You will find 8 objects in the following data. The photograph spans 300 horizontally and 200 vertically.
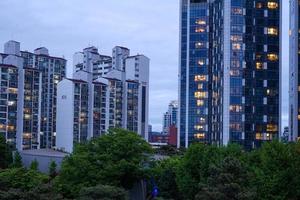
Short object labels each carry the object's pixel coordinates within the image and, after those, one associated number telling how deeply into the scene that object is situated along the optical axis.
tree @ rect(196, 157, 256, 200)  41.19
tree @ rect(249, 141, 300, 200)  43.78
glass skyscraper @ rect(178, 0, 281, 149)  116.81
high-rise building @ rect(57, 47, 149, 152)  134.75
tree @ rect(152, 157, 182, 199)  56.28
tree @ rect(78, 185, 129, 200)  45.47
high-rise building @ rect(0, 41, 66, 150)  129.75
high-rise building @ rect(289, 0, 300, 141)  123.31
